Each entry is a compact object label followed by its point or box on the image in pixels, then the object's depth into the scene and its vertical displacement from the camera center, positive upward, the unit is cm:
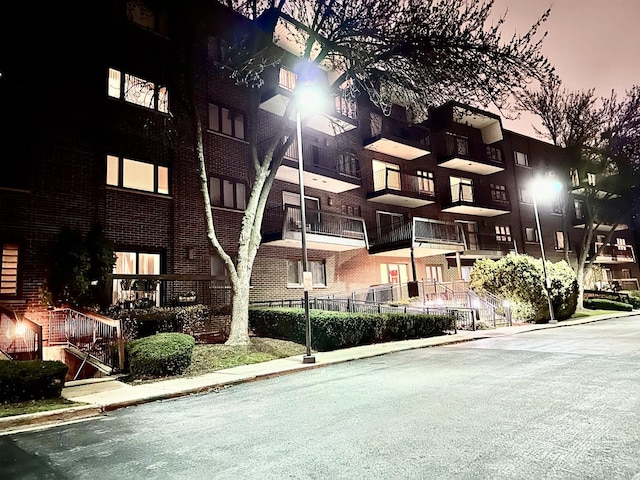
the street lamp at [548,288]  1979 -28
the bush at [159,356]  899 -112
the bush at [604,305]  2708 -173
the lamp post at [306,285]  1027 +29
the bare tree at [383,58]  1234 +728
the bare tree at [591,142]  2762 +942
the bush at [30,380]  679 -114
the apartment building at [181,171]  1245 +546
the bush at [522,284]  1989 +1
